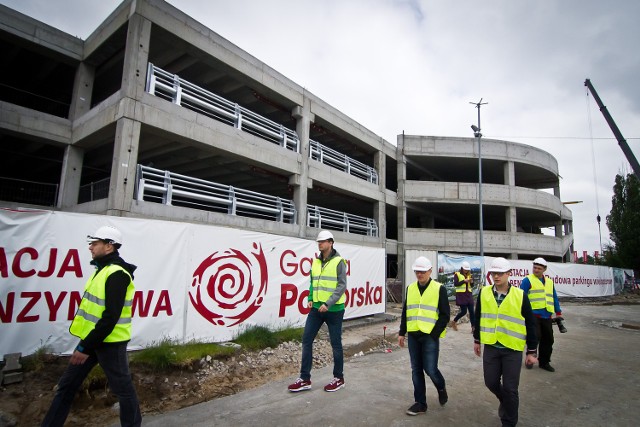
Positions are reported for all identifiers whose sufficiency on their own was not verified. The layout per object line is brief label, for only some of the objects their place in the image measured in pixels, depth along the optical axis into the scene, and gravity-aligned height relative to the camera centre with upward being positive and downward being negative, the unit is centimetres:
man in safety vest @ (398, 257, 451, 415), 400 -68
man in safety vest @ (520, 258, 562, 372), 606 -57
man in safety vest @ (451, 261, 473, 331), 953 -54
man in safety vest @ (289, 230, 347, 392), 462 -58
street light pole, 1992 +743
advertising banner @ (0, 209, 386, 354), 450 -32
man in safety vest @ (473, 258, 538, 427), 354 -67
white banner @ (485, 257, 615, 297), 1923 -30
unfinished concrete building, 998 +421
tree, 3394 +497
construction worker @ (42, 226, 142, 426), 283 -65
